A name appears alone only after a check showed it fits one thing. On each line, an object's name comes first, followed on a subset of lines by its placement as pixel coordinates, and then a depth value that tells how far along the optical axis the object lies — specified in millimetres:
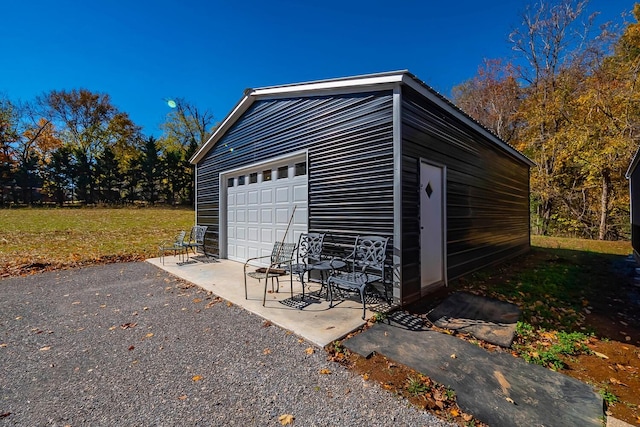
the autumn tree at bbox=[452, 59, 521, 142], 15672
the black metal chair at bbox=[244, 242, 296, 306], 4812
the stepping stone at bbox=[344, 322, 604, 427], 1921
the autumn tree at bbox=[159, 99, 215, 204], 25188
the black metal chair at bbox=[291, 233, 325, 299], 4781
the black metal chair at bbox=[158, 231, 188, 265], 7043
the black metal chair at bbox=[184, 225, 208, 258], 8273
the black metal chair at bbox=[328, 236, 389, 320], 3596
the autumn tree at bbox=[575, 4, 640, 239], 10812
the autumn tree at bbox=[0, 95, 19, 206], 20641
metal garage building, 4047
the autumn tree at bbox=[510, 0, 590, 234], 13172
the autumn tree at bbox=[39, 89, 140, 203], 24641
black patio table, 4105
